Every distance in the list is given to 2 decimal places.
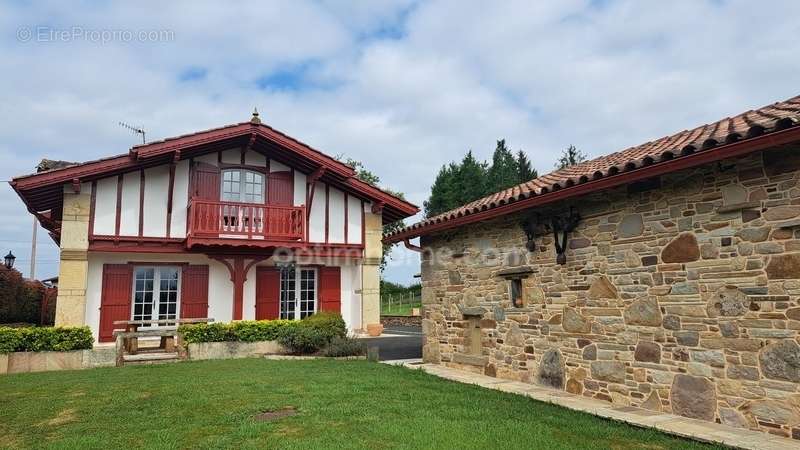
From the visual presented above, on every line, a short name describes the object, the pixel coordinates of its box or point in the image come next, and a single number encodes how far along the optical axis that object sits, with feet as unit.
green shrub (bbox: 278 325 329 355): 37.60
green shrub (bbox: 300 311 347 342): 38.17
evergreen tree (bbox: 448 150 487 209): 137.69
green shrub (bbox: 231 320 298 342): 37.45
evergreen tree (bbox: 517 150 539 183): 147.02
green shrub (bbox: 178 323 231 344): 35.96
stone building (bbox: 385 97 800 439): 15.64
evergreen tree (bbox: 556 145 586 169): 157.17
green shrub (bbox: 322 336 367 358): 35.76
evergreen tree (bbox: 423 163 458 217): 140.87
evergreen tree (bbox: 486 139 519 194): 140.15
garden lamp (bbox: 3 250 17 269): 54.82
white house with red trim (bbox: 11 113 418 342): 41.86
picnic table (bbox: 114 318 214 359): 34.02
